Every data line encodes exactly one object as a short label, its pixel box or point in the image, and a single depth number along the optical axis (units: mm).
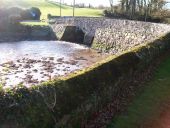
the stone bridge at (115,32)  14590
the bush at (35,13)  25270
